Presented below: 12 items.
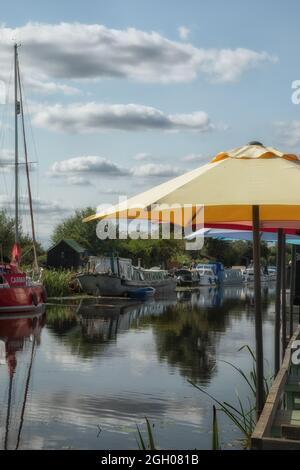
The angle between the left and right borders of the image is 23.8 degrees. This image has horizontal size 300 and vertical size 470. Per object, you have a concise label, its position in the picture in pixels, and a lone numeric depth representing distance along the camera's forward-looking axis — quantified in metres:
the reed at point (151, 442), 6.10
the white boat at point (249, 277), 87.69
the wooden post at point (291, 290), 15.69
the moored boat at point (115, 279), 44.38
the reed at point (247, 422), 6.23
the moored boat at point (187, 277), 70.44
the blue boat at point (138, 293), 46.28
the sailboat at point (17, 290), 28.50
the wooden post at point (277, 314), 10.55
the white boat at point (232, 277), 80.20
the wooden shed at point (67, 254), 77.69
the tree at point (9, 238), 57.38
